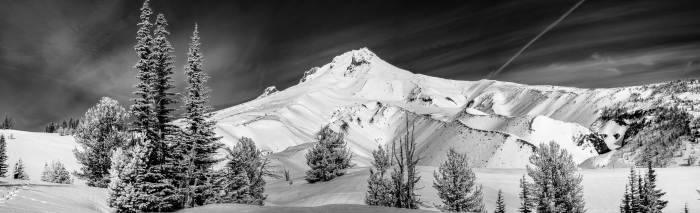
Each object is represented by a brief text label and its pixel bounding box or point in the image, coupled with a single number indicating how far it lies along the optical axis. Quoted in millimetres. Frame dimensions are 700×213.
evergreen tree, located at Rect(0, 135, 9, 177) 69375
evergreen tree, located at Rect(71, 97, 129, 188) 43425
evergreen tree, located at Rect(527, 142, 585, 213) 44156
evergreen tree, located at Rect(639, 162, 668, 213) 47031
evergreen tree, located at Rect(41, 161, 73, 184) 64125
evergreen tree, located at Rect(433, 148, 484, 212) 41781
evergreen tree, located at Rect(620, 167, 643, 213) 48219
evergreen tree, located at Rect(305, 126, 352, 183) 65000
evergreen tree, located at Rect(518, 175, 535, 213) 46706
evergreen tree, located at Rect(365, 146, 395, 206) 39094
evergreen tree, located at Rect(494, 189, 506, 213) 47947
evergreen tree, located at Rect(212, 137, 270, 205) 41031
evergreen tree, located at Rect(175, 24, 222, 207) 36344
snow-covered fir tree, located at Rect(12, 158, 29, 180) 69775
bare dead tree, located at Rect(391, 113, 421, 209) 24906
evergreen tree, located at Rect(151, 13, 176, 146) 32869
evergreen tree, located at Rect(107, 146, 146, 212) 24923
